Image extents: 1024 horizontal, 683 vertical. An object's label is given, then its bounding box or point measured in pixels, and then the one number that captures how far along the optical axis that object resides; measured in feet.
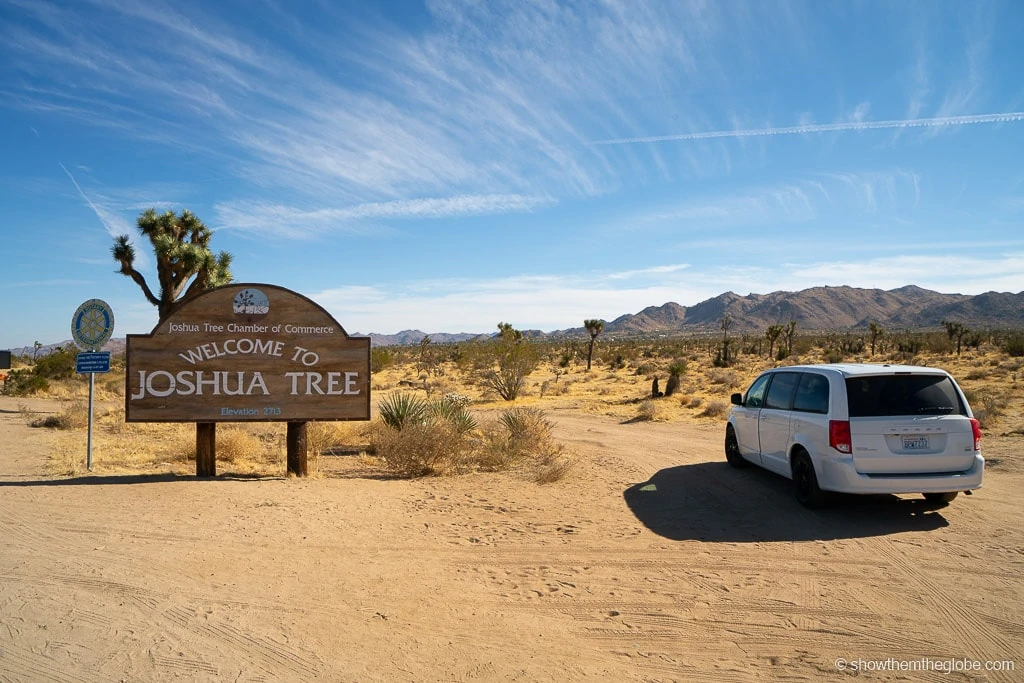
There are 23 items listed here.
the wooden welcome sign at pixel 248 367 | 32.12
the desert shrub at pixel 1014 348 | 121.80
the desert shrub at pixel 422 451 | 34.40
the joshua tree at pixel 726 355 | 134.82
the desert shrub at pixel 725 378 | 93.51
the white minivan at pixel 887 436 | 24.73
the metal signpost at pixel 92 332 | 36.19
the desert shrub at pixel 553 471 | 32.24
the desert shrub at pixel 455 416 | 39.55
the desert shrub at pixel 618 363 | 139.92
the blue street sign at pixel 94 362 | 36.45
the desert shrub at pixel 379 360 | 129.16
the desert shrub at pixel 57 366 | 96.71
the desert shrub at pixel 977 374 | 90.74
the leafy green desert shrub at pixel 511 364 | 84.02
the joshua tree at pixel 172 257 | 70.08
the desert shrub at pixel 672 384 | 82.43
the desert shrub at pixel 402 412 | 39.32
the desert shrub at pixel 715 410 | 64.59
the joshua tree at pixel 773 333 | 149.18
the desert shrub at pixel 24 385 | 83.61
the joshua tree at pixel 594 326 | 150.30
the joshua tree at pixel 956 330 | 142.86
